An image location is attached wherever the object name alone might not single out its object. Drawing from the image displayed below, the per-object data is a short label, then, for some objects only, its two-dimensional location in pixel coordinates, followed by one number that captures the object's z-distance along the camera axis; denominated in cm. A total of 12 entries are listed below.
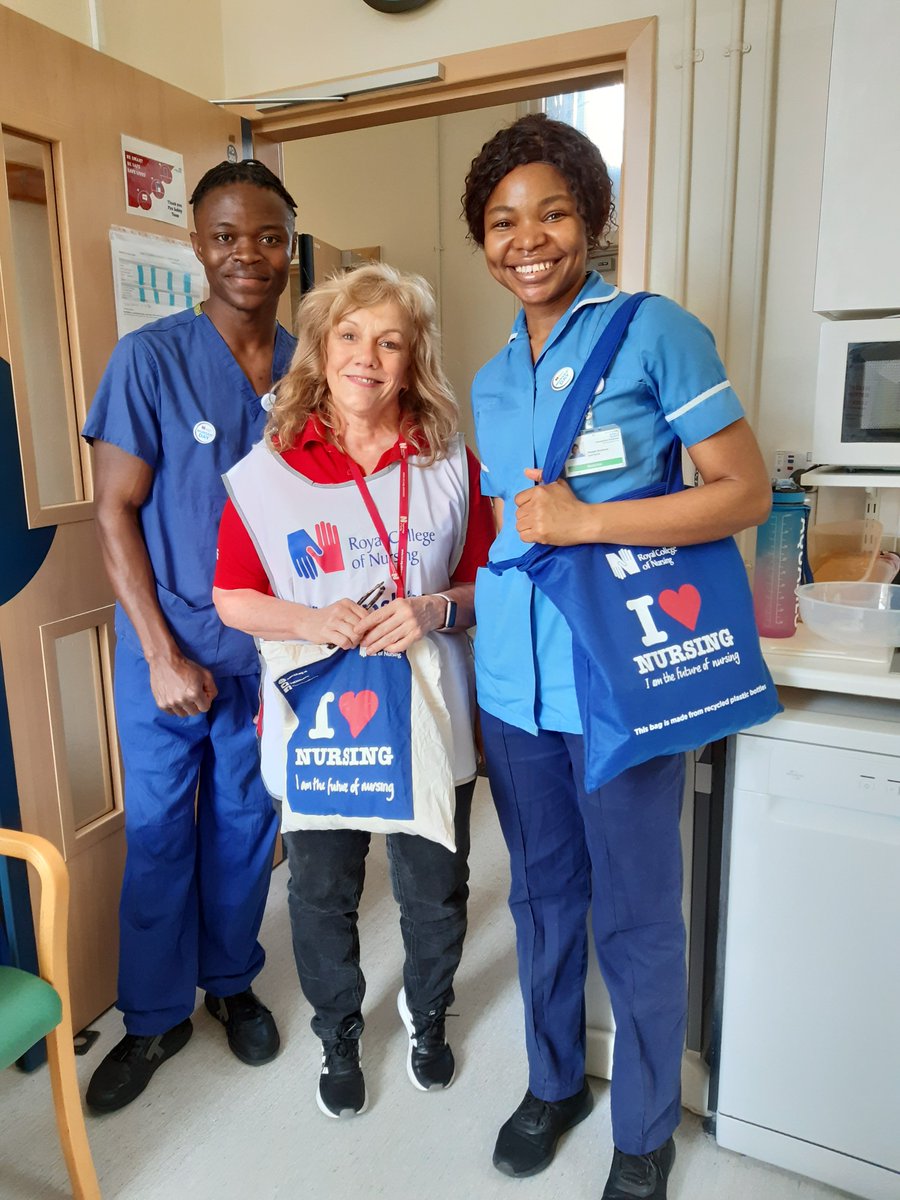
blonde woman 134
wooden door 160
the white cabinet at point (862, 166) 141
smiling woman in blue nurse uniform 114
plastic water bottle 151
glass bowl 139
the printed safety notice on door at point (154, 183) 182
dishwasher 129
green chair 125
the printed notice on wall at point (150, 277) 181
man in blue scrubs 157
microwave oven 150
